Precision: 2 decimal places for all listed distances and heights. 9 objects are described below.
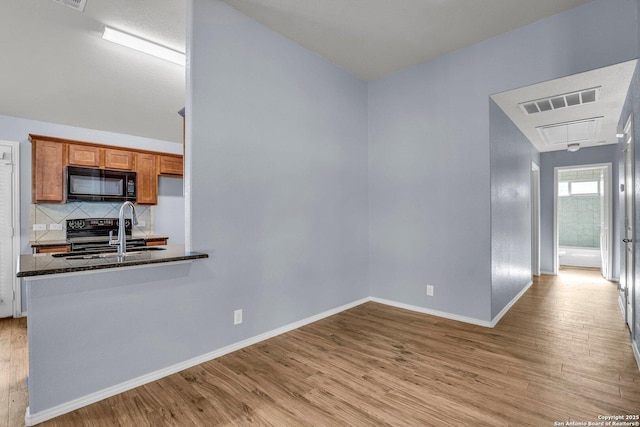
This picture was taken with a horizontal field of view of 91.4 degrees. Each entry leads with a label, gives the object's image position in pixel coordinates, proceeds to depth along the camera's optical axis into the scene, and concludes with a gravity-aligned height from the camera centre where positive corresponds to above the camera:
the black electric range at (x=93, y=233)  4.20 -0.30
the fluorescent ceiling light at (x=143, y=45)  2.76 +1.59
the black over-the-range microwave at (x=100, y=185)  4.47 +0.45
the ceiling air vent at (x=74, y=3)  2.36 +1.61
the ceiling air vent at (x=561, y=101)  3.31 +1.28
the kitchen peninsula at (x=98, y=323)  1.80 -0.70
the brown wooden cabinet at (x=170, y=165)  5.47 +0.87
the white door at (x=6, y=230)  4.07 -0.21
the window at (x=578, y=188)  7.84 +0.69
